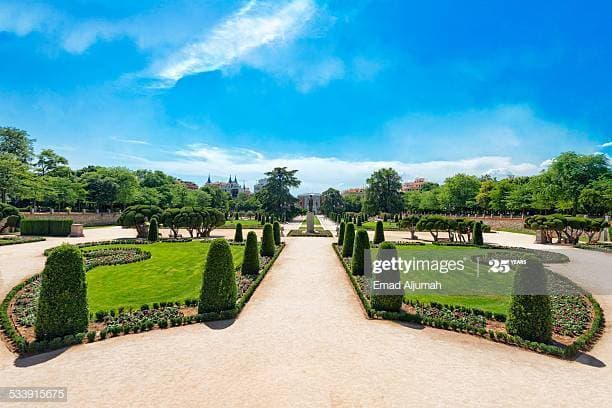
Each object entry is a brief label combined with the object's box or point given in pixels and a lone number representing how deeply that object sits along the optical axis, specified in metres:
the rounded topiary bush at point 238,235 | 28.38
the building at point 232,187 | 178.88
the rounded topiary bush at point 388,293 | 10.05
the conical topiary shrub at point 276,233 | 25.67
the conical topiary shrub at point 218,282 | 9.95
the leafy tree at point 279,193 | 66.94
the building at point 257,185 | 191.96
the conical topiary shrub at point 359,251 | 14.86
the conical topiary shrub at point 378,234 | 25.92
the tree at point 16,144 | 55.66
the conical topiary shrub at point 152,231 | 27.34
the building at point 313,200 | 167.48
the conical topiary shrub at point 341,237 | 25.28
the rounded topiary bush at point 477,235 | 26.97
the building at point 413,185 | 160.70
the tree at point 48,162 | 58.16
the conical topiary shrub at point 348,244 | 19.72
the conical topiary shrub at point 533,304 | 7.94
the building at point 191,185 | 155.76
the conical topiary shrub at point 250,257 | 14.94
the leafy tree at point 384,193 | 75.56
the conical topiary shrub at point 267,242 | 20.05
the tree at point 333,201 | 112.12
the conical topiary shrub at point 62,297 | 7.94
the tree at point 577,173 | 51.22
